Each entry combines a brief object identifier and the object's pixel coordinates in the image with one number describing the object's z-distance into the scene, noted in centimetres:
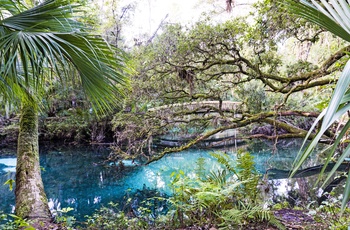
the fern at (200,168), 311
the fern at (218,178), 277
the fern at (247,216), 212
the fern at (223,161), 269
